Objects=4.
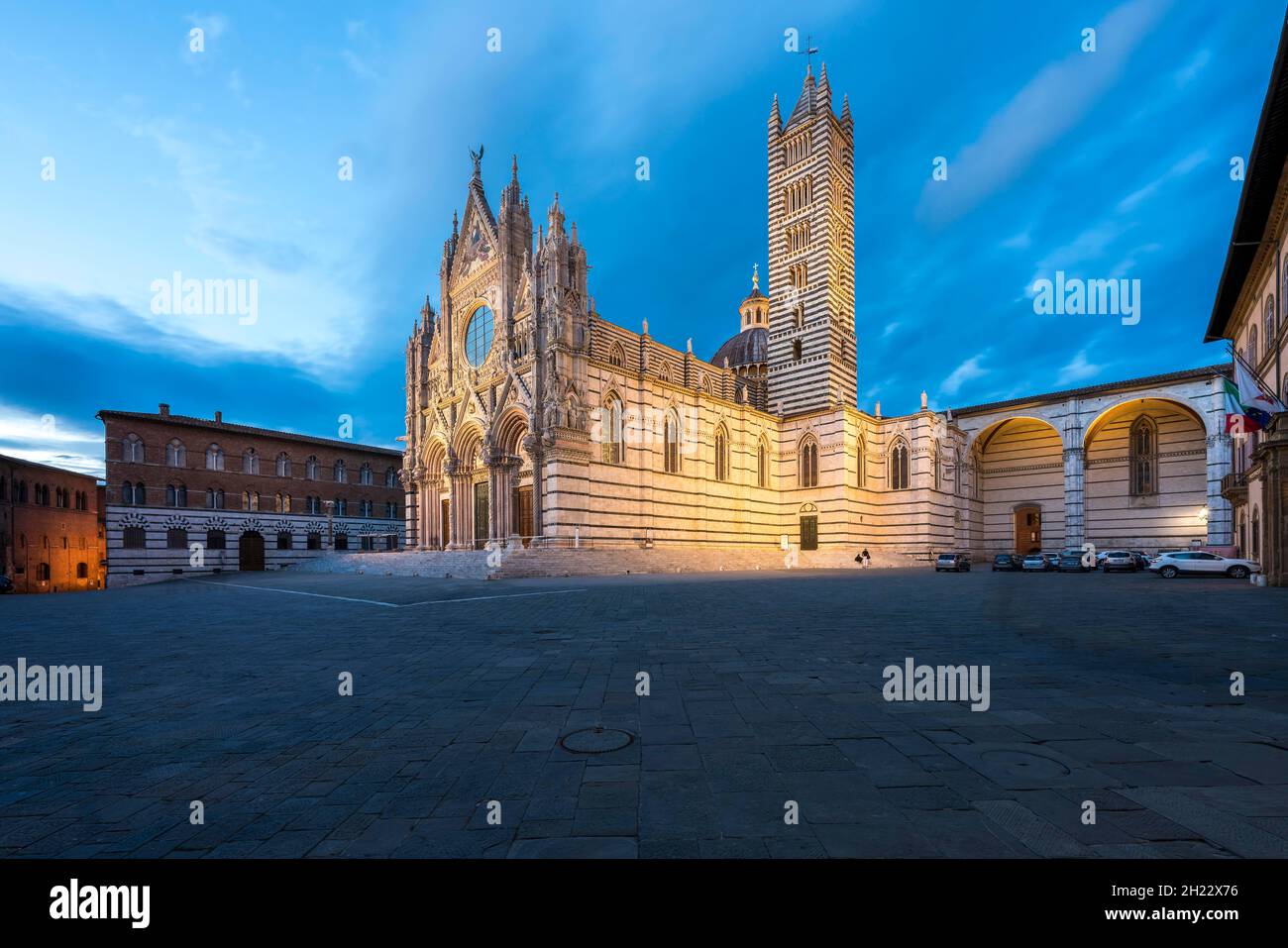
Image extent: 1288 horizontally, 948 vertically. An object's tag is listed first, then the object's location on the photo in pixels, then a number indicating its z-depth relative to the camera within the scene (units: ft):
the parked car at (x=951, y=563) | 111.75
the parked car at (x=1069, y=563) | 116.78
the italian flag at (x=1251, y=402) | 56.18
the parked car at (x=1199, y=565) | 82.84
